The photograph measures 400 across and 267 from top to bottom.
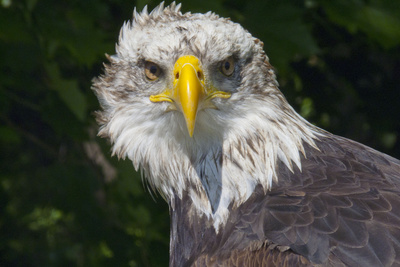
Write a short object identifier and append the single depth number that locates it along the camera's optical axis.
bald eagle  5.36
